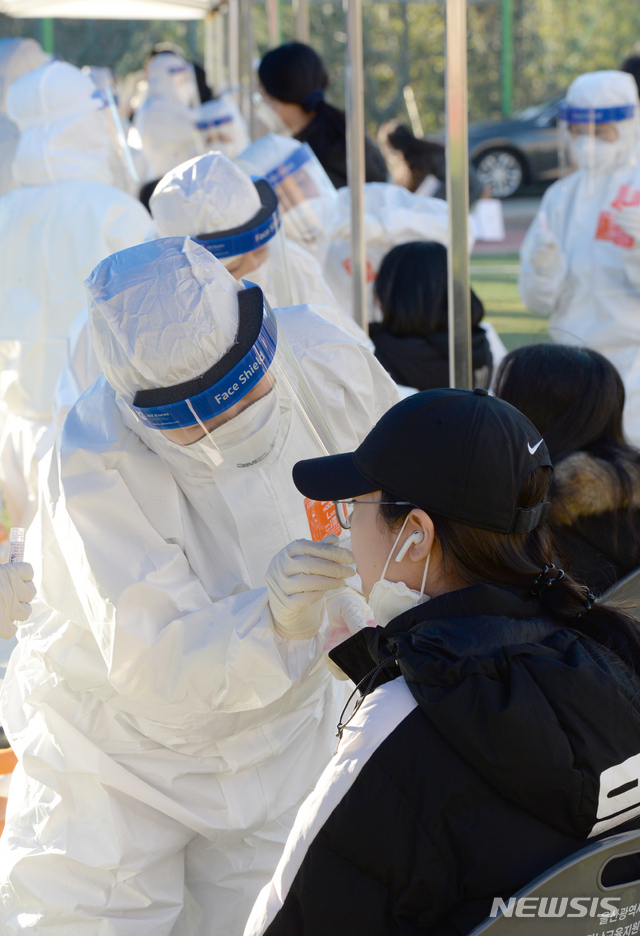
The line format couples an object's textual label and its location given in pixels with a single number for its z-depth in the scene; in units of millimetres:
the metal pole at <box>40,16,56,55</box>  12586
